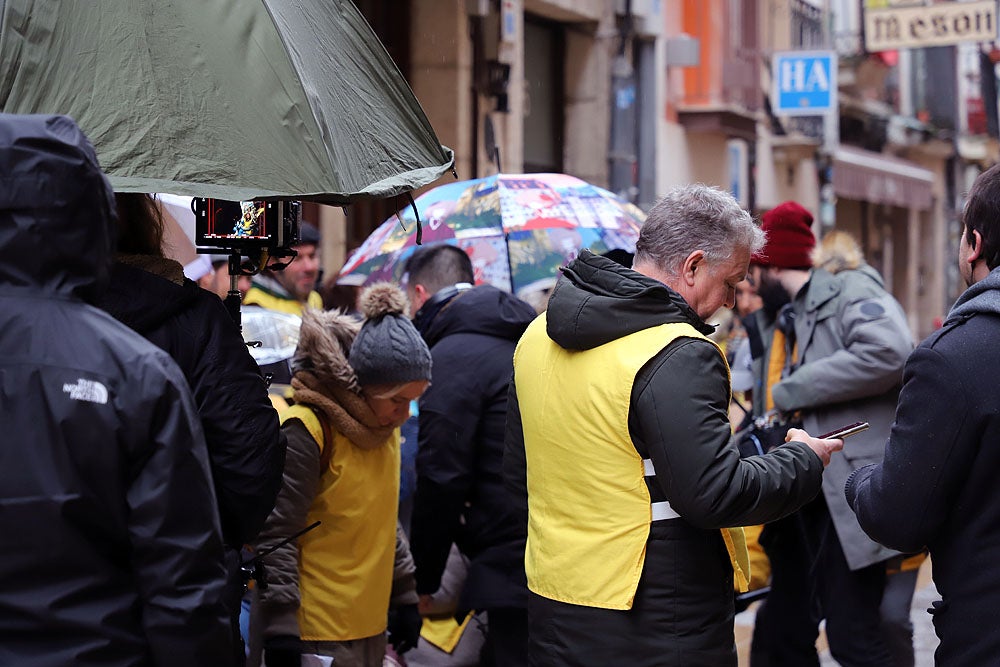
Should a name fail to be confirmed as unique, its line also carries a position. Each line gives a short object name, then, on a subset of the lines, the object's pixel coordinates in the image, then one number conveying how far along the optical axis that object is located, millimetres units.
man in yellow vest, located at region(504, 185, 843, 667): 6186
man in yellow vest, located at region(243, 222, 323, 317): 14750
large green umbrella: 5528
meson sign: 32483
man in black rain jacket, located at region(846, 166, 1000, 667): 5719
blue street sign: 35745
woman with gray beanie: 7772
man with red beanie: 9849
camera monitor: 6688
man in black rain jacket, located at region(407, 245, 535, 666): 8699
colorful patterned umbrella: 11195
